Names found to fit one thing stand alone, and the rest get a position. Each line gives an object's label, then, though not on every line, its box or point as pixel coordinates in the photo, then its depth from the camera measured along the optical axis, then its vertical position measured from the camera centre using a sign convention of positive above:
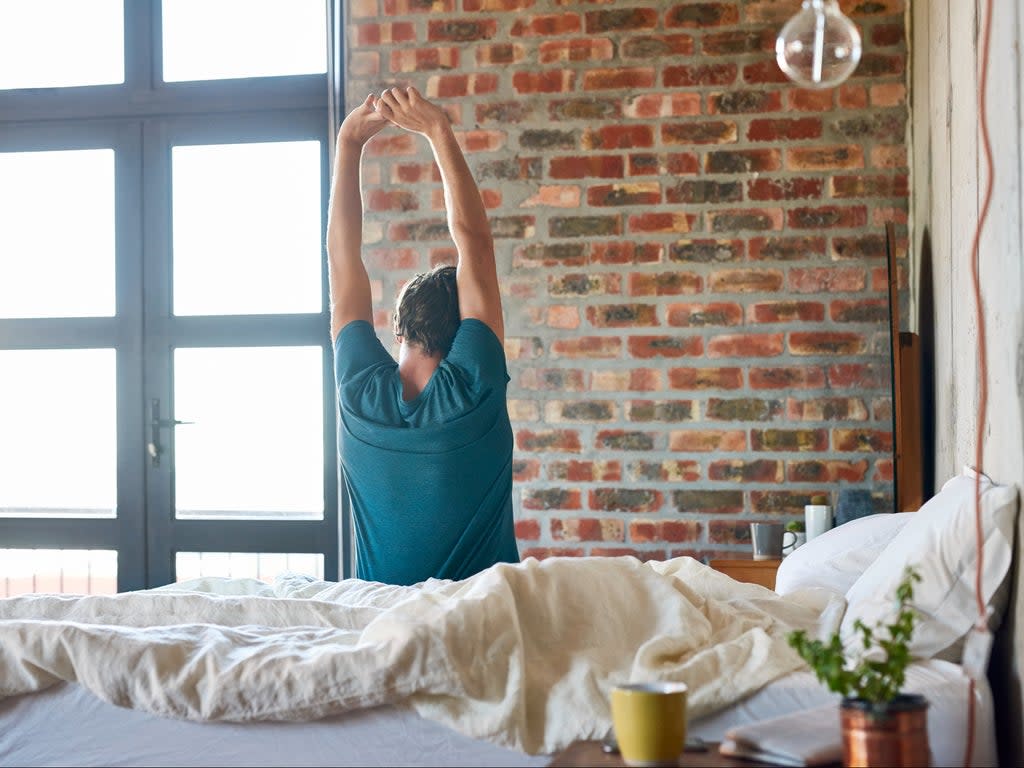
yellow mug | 1.25 -0.37
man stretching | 2.23 -0.11
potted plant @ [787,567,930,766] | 1.18 -0.34
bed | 1.50 -0.39
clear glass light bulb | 1.68 +0.46
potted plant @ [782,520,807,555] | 3.31 -0.45
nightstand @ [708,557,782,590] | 3.24 -0.55
